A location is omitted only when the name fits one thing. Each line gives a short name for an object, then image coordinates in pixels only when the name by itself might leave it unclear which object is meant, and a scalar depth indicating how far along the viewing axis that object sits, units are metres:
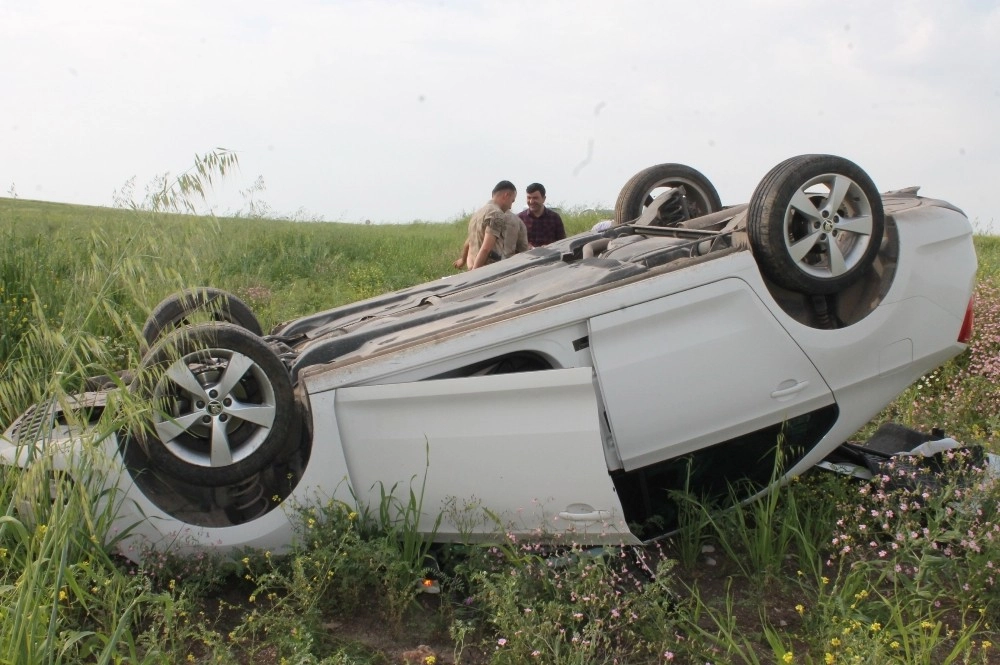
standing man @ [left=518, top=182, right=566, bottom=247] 8.76
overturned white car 3.49
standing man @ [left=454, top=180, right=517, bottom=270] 7.90
